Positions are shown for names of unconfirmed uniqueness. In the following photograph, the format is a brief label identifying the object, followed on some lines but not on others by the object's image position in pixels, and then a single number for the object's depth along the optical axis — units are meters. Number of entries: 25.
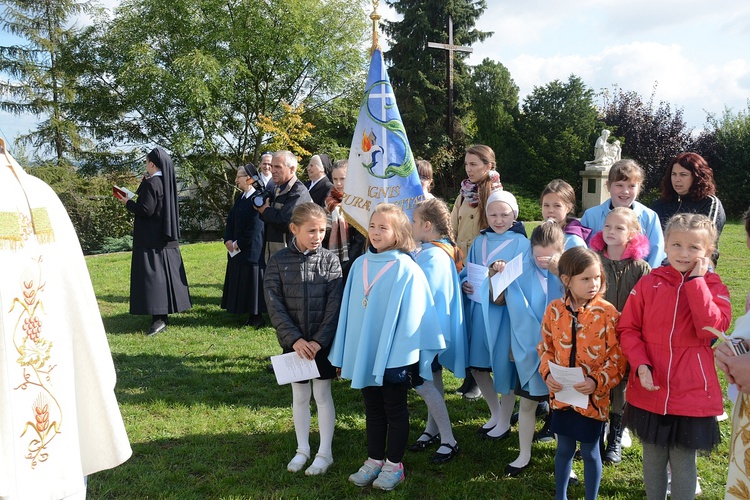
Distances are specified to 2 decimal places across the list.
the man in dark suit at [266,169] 8.05
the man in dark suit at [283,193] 6.39
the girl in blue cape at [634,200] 4.24
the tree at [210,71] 21.83
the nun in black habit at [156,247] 7.36
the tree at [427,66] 28.22
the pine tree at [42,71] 22.73
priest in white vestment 2.63
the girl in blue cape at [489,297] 4.11
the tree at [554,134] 27.47
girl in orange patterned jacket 3.23
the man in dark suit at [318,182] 6.80
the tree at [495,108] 29.25
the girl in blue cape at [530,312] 3.83
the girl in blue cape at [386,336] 3.68
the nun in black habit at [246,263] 7.97
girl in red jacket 2.91
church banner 4.95
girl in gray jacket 4.01
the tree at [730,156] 24.70
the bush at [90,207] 20.66
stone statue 19.93
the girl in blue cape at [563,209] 4.17
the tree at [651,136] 26.16
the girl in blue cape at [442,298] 4.04
